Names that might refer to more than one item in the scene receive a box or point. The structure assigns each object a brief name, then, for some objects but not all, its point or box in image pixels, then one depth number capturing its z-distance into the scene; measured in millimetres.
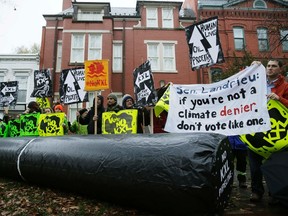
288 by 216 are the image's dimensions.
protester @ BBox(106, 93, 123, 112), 6142
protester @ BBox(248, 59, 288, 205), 3626
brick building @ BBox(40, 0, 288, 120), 19469
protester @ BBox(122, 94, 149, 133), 6199
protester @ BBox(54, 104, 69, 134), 7618
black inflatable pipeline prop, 2711
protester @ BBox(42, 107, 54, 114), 8091
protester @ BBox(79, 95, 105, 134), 6250
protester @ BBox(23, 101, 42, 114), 8102
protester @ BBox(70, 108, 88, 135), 7793
